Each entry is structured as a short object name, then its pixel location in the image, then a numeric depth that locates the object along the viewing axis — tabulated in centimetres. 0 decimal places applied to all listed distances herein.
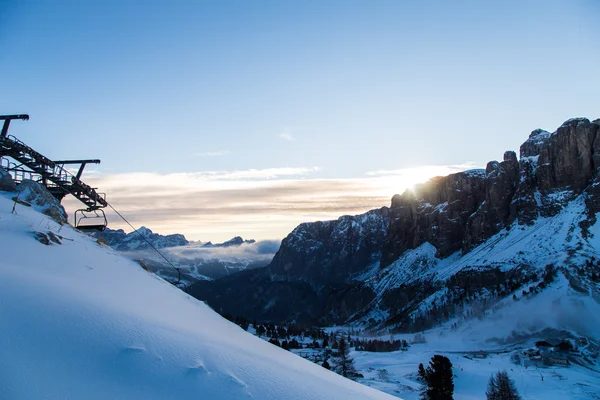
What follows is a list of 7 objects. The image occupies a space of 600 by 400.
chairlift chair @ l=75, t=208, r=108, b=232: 2589
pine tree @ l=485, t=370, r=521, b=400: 5869
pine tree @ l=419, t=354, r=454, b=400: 4866
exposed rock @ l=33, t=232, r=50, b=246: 1463
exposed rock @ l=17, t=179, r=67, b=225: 2219
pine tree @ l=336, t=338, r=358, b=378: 5552
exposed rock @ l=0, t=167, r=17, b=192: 2235
